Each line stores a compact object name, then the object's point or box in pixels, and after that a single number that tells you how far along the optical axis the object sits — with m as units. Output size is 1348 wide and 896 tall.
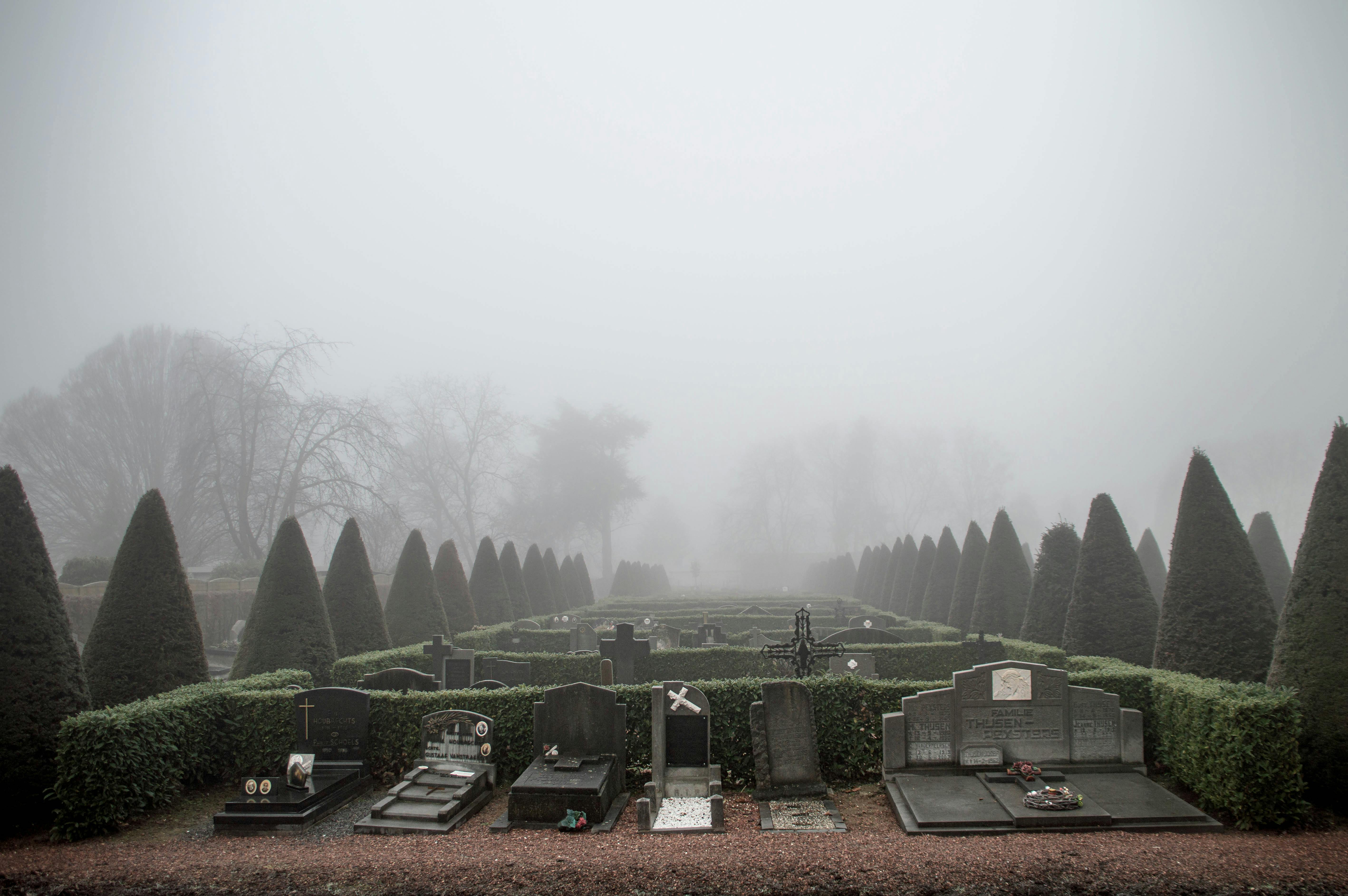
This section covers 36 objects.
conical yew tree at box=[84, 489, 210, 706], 9.40
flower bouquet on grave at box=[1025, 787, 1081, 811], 6.52
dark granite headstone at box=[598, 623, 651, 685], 12.81
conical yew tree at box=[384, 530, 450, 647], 15.95
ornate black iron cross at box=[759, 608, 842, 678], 10.09
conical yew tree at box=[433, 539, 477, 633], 18.42
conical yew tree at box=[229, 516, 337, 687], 11.68
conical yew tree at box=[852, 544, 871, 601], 35.03
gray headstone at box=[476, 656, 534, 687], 11.18
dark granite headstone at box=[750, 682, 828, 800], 7.47
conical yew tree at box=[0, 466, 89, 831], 7.00
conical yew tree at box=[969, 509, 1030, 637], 16.48
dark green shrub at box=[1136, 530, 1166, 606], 20.86
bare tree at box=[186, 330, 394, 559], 24.45
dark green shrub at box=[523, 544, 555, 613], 26.78
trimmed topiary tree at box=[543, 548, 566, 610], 29.05
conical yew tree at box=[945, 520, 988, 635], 18.86
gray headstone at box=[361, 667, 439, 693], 9.99
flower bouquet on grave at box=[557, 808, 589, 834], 6.71
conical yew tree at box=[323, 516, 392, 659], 13.91
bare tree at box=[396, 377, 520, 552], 44.25
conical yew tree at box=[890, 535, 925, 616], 26.81
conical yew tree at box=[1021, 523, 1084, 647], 13.68
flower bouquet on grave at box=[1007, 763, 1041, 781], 7.18
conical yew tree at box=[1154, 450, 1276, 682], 9.04
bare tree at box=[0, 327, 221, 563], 31.00
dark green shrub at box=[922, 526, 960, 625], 21.89
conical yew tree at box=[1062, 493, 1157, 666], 11.45
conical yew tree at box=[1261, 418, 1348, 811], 6.57
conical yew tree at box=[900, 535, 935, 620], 24.50
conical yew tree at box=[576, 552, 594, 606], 35.12
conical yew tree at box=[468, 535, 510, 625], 20.89
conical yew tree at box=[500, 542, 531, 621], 24.03
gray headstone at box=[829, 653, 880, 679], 11.55
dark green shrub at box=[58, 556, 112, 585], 24.64
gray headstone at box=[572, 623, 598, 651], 17.67
